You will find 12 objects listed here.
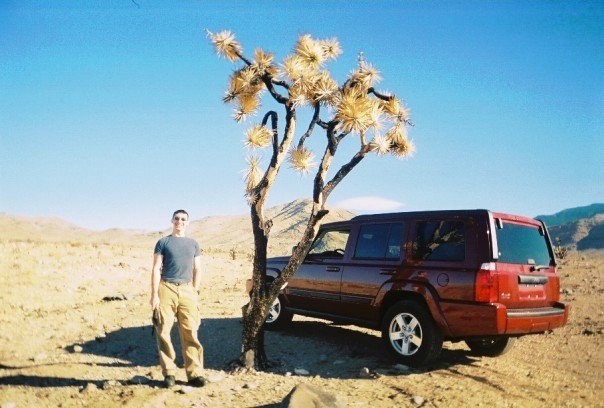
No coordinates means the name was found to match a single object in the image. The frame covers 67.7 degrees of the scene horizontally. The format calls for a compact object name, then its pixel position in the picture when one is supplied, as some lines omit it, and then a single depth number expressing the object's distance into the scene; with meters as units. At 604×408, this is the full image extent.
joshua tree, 5.85
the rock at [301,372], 5.65
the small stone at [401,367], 5.64
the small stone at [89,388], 4.85
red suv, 5.15
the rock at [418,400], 4.55
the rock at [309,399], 4.04
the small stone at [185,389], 4.76
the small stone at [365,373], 5.45
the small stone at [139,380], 5.11
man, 4.91
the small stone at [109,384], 4.96
